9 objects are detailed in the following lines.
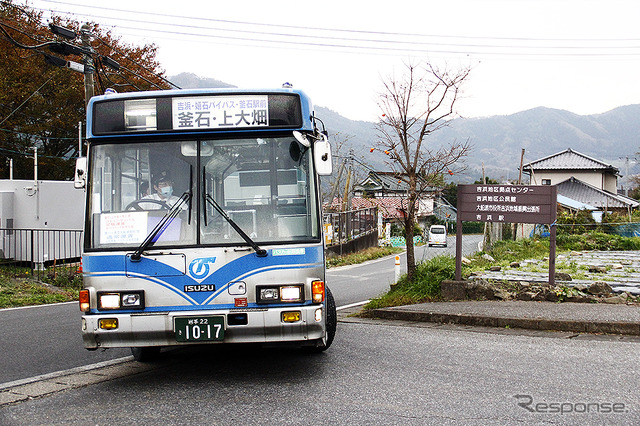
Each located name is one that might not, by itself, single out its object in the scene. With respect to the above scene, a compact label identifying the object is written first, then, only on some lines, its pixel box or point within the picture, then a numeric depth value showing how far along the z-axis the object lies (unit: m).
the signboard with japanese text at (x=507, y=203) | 9.95
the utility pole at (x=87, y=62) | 15.75
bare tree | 11.04
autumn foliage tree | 25.80
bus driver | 5.63
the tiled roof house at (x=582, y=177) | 54.50
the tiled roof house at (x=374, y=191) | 59.53
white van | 46.00
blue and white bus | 5.42
